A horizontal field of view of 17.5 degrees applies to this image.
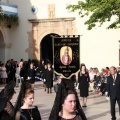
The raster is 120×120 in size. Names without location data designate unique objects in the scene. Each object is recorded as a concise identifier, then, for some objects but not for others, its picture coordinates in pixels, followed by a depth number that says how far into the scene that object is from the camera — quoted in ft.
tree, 55.36
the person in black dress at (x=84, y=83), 45.44
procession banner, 42.52
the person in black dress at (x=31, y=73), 63.67
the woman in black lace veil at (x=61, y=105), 13.44
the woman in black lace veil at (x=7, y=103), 16.39
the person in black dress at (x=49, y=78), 62.29
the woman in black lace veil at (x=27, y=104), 16.03
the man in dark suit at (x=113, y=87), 34.40
